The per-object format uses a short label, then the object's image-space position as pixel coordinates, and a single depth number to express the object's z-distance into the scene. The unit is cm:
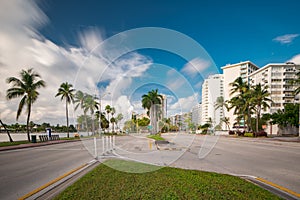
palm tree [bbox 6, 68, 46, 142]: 2531
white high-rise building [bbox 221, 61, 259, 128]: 10381
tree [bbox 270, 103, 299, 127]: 4772
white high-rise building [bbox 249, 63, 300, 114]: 8144
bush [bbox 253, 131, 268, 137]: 3912
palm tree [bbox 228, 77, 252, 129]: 4593
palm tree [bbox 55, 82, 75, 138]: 3878
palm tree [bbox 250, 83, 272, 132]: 4145
